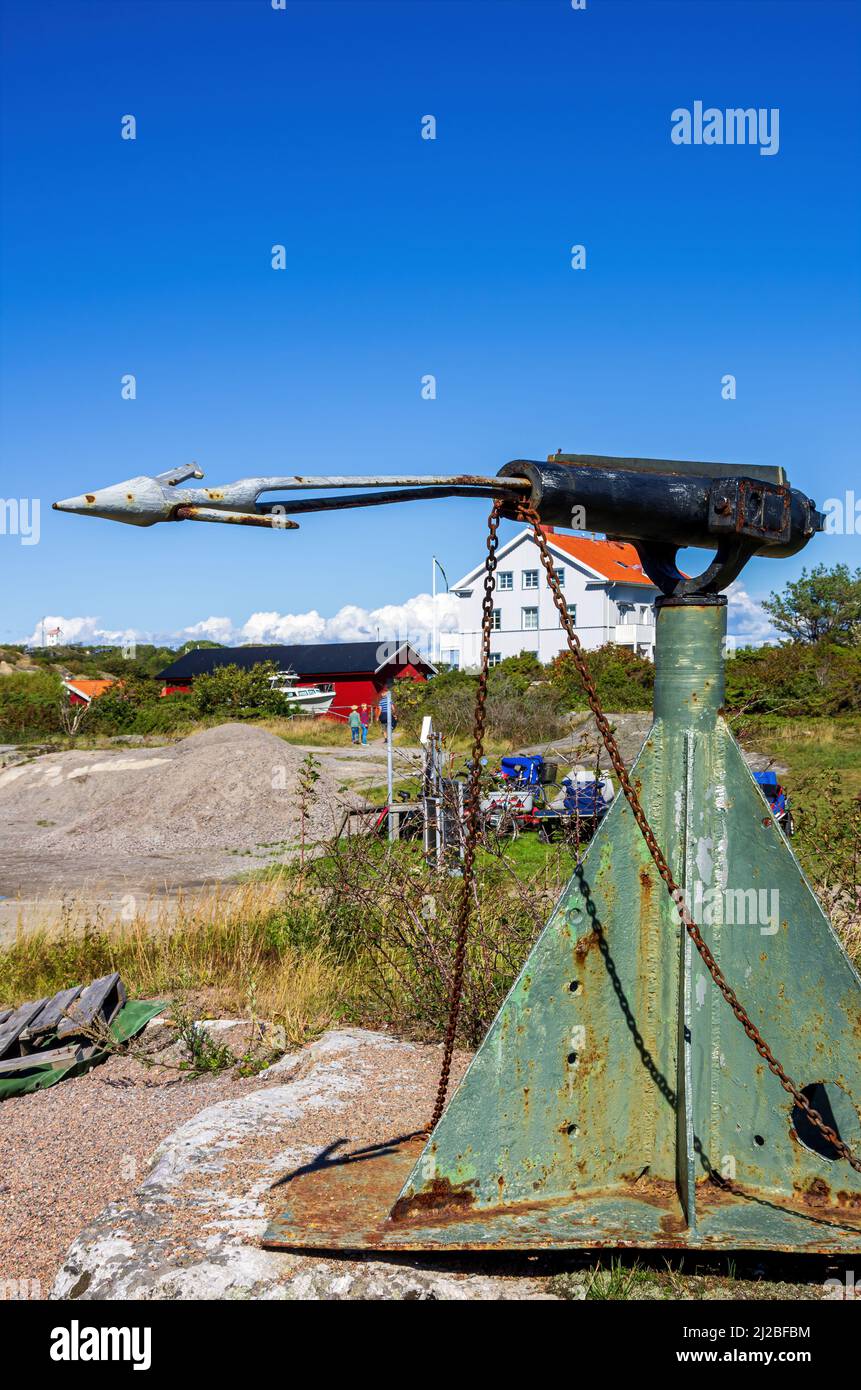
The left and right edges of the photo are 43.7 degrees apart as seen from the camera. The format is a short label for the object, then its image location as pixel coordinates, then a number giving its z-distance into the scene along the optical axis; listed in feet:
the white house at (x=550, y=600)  131.95
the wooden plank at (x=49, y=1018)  17.21
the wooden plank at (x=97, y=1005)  16.62
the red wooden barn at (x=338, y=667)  135.33
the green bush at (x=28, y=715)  99.40
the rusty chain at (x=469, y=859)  8.04
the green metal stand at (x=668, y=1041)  8.39
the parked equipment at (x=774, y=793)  35.44
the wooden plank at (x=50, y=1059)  15.93
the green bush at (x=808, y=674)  79.25
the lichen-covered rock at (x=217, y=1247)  8.31
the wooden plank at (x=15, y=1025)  16.85
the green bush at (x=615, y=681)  89.97
